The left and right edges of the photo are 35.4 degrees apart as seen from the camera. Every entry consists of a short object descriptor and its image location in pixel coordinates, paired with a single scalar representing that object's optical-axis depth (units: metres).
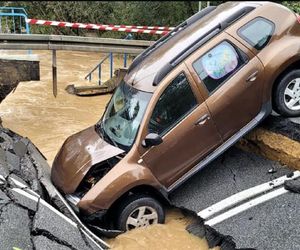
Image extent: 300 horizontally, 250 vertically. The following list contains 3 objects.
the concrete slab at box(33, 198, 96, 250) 4.96
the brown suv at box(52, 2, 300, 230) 5.91
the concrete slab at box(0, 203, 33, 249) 4.50
